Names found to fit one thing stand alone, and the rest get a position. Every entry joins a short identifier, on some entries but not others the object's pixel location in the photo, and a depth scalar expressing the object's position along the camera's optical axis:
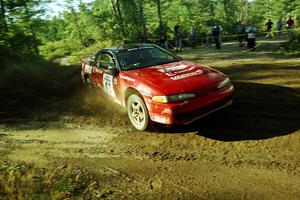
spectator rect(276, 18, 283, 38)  27.70
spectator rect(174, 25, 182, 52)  21.00
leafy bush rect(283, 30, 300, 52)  14.89
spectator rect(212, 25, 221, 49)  20.23
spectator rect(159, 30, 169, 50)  20.76
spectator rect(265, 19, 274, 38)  25.61
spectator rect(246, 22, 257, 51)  18.14
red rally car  5.59
